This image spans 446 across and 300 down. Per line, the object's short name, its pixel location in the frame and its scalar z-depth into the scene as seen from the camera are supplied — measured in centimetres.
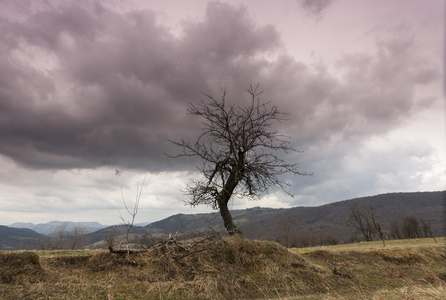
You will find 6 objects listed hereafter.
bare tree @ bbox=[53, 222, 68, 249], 6221
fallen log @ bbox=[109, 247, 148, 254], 904
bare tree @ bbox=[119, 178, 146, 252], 829
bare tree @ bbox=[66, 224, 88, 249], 6881
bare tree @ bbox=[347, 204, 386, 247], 7344
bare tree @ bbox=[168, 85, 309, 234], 1188
